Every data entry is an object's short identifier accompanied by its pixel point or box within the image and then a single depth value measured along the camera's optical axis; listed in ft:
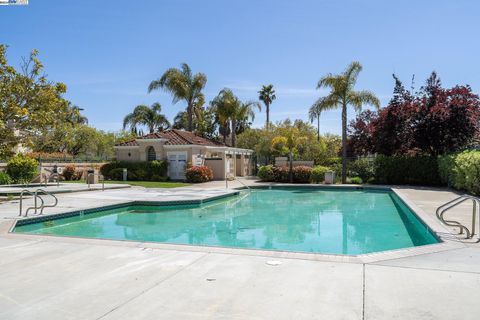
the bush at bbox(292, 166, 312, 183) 85.89
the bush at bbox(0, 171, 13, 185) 74.02
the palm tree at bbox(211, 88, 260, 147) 113.91
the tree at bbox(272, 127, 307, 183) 100.22
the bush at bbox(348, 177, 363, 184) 83.93
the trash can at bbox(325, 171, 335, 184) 82.43
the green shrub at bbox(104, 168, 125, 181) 96.14
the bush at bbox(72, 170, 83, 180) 95.71
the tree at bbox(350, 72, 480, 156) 70.54
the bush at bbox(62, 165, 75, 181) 94.26
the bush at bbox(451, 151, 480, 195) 49.85
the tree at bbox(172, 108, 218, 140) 166.30
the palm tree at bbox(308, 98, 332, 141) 86.22
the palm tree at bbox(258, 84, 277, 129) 180.24
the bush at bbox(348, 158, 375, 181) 86.83
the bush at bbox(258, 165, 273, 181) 89.40
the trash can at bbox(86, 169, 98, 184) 80.36
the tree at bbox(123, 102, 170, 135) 171.01
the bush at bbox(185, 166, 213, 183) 88.58
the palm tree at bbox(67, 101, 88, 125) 195.25
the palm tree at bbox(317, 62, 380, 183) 83.60
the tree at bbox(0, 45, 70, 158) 48.16
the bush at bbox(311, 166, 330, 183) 84.38
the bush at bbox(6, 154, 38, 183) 76.59
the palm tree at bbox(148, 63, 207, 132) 114.01
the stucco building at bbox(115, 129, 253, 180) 94.02
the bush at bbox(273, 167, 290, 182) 88.03
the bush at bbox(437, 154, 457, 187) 63.69
